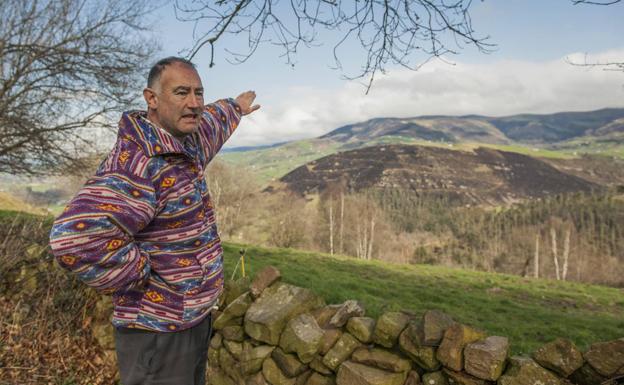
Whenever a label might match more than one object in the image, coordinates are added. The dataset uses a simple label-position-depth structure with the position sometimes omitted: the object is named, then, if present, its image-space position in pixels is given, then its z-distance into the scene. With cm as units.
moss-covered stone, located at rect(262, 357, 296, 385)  383
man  154
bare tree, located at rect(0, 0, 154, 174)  953
